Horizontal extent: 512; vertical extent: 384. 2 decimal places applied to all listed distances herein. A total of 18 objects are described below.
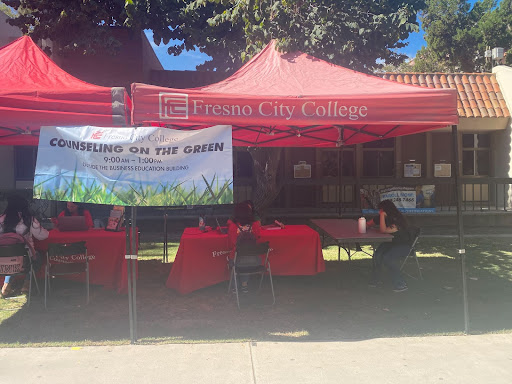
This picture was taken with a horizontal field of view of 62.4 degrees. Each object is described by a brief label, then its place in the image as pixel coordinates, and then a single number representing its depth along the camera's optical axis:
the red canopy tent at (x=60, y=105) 4.45
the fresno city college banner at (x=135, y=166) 4.27
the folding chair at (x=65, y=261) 5.32
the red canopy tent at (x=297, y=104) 4.39
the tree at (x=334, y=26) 8.66
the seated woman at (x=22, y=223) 5.43
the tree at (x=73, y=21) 10.08
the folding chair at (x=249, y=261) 5.33
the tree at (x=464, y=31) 26.12
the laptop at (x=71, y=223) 6.28
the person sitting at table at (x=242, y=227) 5.63
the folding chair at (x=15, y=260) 5.18
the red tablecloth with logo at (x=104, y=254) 5.95
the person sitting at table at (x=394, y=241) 6.00
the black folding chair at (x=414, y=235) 6.20
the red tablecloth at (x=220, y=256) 5.88
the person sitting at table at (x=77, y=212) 6.67
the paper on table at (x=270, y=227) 6.56
